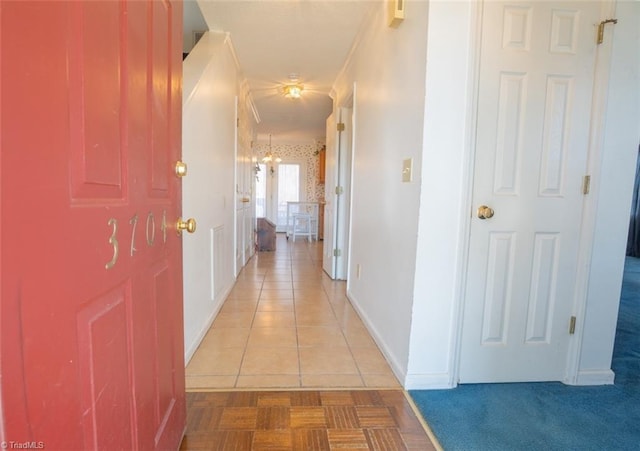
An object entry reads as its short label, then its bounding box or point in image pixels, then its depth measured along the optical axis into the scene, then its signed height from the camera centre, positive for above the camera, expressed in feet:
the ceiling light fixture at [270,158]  24.36 +2.77
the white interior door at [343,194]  11.81 +0.05
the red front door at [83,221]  1.42 -0.20
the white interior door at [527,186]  4.93 +0.25
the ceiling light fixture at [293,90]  12.67 +4.10
